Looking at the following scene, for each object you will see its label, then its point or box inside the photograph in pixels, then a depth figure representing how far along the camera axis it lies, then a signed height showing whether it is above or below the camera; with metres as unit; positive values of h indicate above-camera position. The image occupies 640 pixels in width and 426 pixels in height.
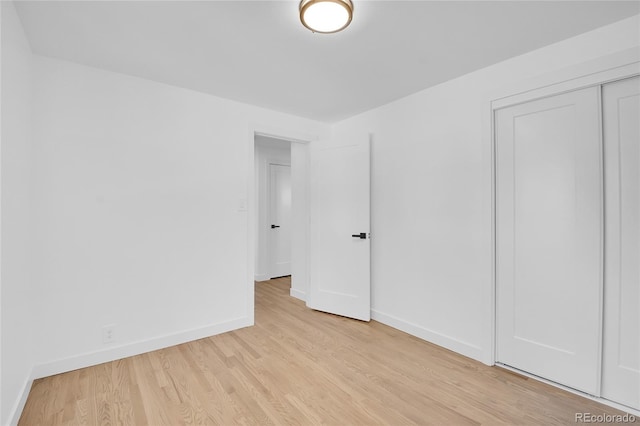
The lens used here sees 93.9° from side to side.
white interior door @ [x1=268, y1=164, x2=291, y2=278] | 5.56 -0.13
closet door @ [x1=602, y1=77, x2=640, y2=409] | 1.86 -0.19
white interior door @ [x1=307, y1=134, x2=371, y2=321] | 3.41 -0.18
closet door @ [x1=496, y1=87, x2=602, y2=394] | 2.01 -0.18
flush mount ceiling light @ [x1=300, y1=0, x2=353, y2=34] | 1.64 +1.14
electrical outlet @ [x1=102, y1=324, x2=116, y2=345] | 2.48 -1.00
